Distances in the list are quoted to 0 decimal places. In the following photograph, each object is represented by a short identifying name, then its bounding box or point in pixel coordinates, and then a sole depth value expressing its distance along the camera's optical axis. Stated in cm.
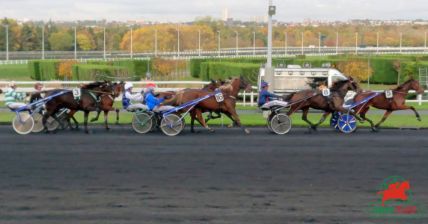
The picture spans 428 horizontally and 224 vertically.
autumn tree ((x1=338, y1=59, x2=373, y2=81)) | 5094
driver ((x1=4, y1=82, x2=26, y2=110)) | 2207
